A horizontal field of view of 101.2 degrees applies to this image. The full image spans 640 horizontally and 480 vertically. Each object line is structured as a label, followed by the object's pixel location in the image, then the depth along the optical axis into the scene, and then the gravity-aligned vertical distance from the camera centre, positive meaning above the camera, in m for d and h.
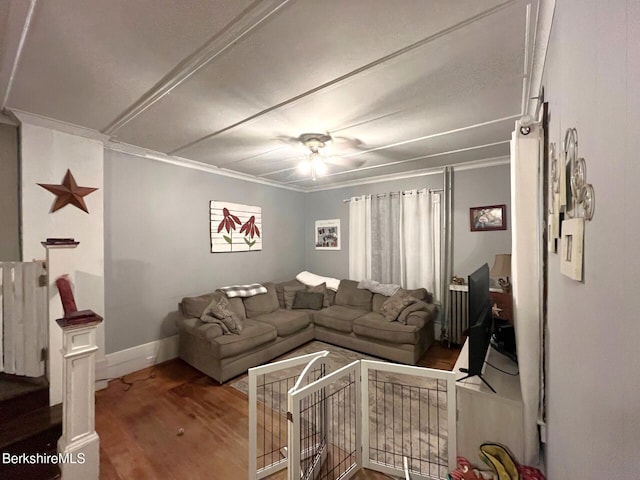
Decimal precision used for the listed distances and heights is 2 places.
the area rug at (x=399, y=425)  1.79 -1.50
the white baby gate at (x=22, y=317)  2.05 -0.63
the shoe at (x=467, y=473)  1.35 -1.24
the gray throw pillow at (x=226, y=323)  2.99 -0.98
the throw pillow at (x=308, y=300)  4.18 -1.01
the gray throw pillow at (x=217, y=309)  3.05 -0.85
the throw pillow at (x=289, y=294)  4.28 -0.93
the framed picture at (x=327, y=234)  4.95 +0.07
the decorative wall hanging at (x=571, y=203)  0.72 +0.11
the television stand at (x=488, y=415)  1.47 -1.04
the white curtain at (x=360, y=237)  4.48 +0.01
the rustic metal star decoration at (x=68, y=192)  2.41 +0.43
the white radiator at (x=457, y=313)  3.54 -1.02
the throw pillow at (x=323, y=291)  4.28 -0.88
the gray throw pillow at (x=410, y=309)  3.32 -0.92
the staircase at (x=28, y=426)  1.57 -1.25
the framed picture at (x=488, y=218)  3.45 +0.27
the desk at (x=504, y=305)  2.39 -0.63
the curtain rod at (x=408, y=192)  3.89 +0.71
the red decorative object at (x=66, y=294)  1.69 -0.38
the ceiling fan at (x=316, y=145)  2.68 +1.01
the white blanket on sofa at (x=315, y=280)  4.59 -0.76
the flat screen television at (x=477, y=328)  1.60 -0.56
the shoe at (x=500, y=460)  1.35 -1.19
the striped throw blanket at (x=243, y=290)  3.69 -0.77
